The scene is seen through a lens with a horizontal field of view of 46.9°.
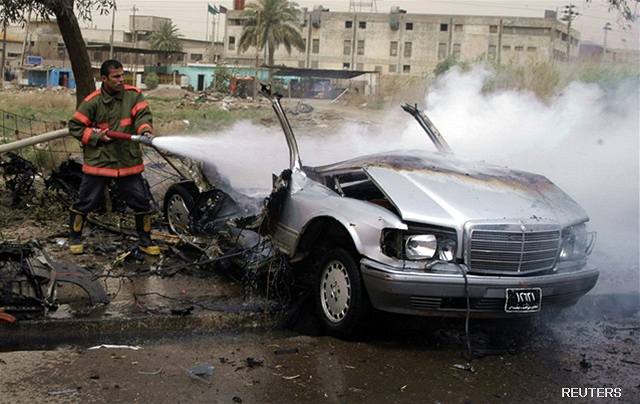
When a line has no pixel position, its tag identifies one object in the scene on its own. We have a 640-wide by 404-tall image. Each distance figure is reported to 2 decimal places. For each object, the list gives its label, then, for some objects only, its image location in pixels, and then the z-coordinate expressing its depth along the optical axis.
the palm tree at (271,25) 71.06
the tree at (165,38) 86.94
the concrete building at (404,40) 74.38
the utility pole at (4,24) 9.58
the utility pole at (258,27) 68.68
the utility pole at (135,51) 66.95
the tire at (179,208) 7.77
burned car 5.00
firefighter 7.05
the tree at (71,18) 9.09
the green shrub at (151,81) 64.25
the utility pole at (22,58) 66.56
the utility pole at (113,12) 9.65
